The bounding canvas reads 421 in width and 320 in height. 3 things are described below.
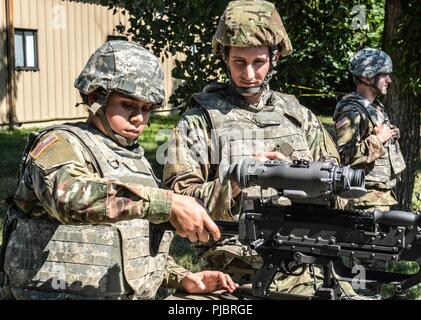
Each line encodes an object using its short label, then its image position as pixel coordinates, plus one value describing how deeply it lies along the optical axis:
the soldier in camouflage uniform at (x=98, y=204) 2.31
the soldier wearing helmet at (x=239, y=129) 3.12
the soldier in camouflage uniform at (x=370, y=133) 5.45
